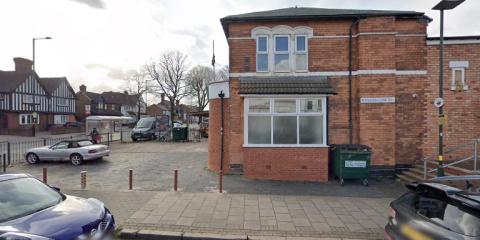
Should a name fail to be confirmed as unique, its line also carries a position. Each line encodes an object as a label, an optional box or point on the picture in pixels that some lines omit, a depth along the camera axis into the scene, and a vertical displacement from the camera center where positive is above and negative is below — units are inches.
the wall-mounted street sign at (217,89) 415.9 +44.9
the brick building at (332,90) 379.9 +39.8
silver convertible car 506.6 -65.3
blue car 130.9 -52.5
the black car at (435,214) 110.2 -43.3
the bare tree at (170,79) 1856.5 +262.9
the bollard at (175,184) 314.0 -76.4
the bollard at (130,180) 320.8 -73.2
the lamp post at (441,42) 266.5 +79.7
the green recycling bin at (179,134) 965.8 -57.3
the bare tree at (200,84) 2166.0 +274.4
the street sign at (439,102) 287.7 +17.1
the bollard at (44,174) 322.6 -66.5
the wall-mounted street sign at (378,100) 385.7 +25.6
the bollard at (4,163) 440.8 -74.5
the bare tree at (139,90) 2137.1 +213.2
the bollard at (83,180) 325.9 -73.9
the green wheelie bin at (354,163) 346.6 -57.0
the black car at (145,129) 996.6 -43.4
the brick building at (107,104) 2210.3 +128.5
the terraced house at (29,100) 1380.4 +101.2
